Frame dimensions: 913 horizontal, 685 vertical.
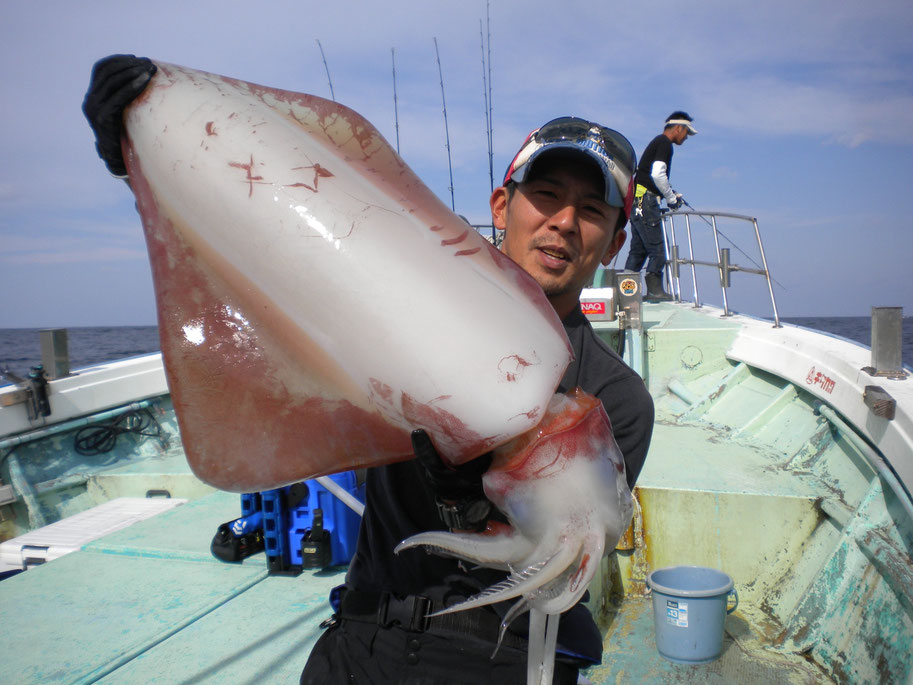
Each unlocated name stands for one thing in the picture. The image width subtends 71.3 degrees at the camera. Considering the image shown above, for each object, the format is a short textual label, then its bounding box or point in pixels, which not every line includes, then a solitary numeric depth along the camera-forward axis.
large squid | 1.11
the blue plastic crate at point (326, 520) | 3.29
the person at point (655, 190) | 8.95
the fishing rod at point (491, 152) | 6.93
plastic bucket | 3.26
